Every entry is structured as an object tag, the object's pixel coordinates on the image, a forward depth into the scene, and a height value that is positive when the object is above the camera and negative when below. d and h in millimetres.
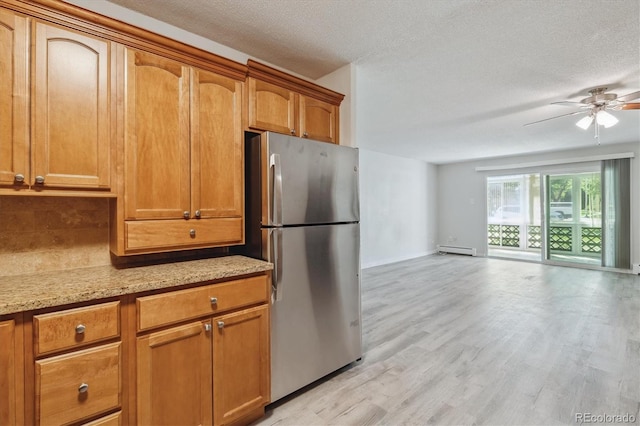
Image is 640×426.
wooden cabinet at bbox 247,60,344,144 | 1958 +786
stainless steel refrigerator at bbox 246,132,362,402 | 1842 -222
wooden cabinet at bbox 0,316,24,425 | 1096 -606
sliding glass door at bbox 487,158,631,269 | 5582 -1
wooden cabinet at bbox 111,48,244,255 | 1558 +320
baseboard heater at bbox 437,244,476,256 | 7477 -990
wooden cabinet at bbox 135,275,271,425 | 1400 -758
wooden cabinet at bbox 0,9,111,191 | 1289 +495
